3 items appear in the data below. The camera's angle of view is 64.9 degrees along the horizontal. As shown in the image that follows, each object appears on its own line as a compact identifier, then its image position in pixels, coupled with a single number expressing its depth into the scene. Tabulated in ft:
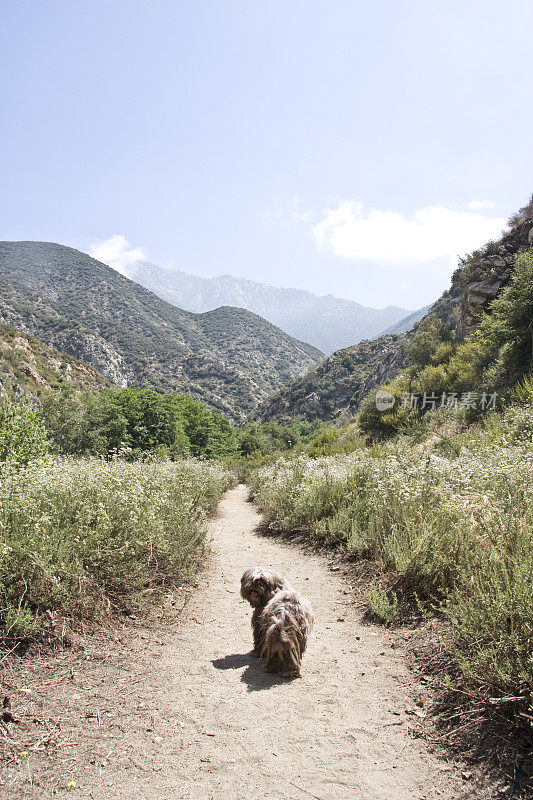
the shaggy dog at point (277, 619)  10.31
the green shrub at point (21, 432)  22.39
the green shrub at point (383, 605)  13.01
